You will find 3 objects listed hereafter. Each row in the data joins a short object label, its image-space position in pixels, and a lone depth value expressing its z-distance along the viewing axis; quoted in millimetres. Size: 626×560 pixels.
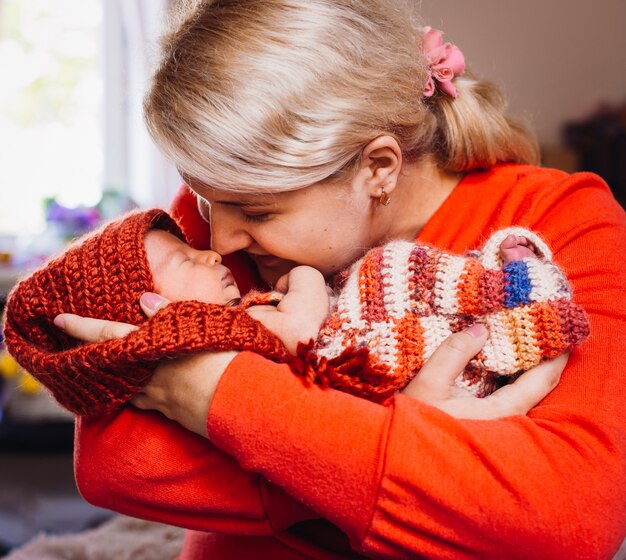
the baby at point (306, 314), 957
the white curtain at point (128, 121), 3207
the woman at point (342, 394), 840
